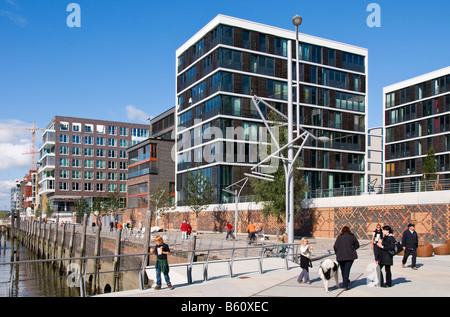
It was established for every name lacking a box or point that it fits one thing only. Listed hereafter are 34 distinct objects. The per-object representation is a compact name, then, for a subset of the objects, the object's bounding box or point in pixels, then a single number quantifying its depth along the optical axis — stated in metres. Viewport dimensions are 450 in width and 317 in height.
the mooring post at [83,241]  41.00
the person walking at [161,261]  13.38
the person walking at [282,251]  20.71
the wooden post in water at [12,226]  59.29
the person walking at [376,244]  13.22
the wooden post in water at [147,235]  26.47
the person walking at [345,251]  12.59
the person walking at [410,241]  17.58
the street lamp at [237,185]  53.94
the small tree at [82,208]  88.75
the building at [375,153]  93.19
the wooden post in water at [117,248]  29.86
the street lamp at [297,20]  21.28
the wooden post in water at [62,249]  43.94
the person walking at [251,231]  29.50
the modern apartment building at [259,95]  56.19
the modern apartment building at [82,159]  108.88
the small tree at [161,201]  63.66
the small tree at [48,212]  105.31
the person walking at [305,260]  14.10
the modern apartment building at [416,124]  63.44
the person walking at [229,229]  37.83
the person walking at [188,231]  37.08
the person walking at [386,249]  12.94
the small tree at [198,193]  53.62
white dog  12.45
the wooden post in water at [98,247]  37.02
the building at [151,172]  70.75
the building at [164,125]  77.69
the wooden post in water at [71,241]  44.74
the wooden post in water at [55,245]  51.06
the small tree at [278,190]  35.81
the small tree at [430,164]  54.11
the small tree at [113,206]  78.12
